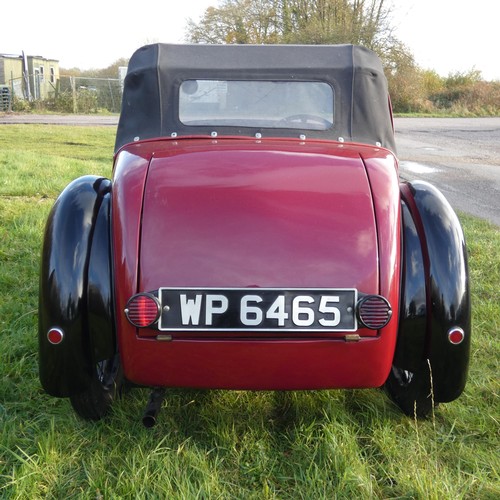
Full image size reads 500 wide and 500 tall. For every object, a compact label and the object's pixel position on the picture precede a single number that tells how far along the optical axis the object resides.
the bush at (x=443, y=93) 26.30
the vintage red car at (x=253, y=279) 2.04
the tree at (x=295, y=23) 24.59
